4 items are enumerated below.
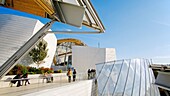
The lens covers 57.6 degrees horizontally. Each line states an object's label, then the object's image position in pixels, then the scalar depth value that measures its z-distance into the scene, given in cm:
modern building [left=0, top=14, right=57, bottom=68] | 2344
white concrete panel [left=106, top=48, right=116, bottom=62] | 3578
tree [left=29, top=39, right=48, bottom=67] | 2502
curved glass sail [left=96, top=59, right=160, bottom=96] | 1534
